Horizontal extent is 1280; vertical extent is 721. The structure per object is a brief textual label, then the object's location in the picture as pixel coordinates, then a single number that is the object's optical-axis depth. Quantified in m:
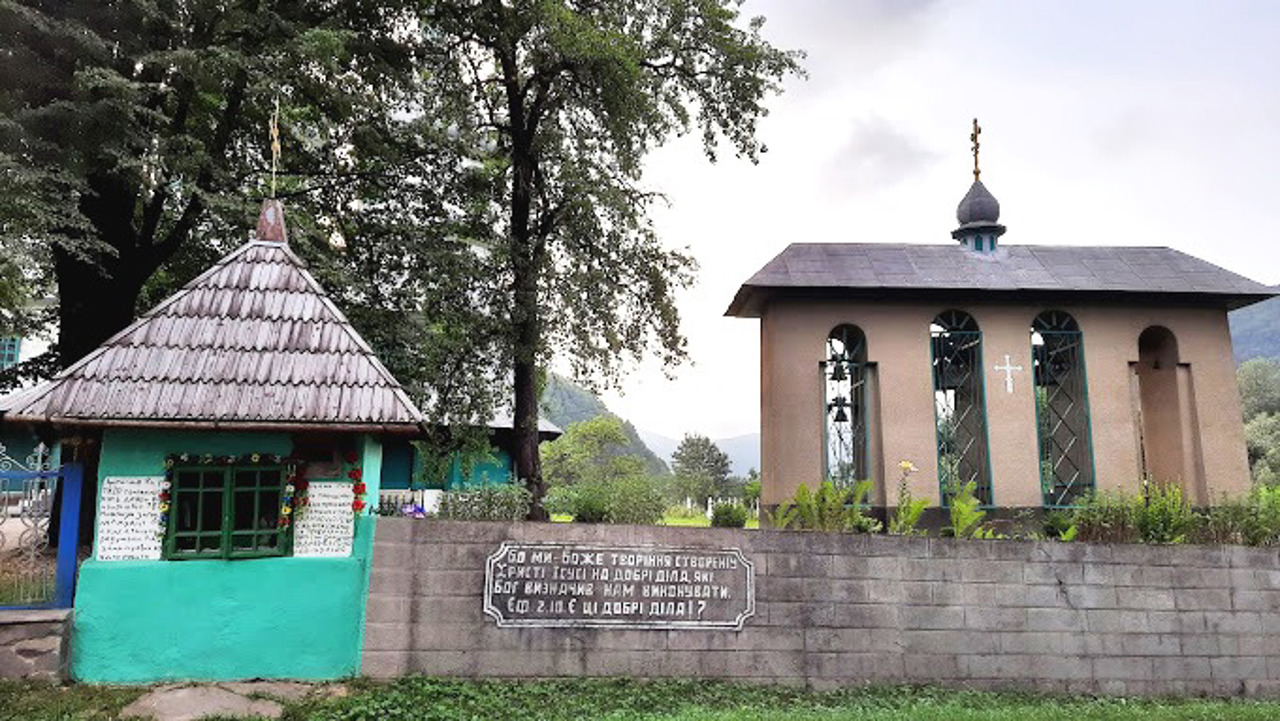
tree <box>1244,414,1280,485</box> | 32.17
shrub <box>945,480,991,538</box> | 9.21
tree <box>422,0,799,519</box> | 12.85
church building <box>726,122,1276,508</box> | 12.92
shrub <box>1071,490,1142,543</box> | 9.27
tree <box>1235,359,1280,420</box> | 54.47
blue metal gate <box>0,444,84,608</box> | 6.93
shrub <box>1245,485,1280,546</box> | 9.34
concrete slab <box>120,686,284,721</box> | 6.45
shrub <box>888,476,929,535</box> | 9.10
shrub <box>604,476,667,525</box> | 8.76
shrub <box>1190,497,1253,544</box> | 9.34
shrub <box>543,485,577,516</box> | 9.15
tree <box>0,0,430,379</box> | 9.70
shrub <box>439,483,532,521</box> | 8.30
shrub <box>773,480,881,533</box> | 8.88
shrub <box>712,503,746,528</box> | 9.90
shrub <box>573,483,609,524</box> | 8.73
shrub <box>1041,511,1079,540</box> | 10.02
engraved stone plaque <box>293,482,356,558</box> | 7.41
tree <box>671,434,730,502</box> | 49.91
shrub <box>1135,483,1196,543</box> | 9.25
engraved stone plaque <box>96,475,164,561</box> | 6.98
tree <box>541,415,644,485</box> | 42.78
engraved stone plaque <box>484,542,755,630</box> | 7.72
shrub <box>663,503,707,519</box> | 31.48
